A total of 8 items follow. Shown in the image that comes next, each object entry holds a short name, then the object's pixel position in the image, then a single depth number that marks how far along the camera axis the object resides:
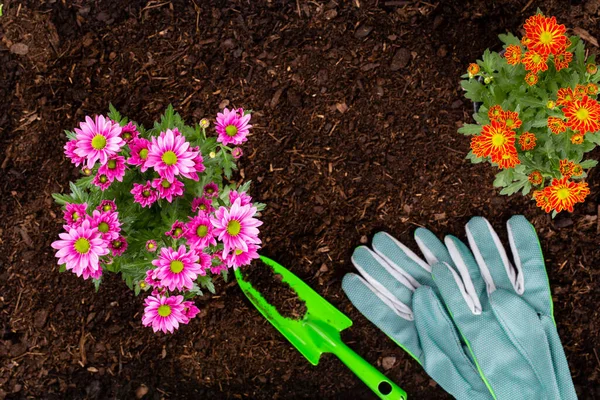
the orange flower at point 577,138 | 0.85
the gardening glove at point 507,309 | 1.03
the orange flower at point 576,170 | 0.86
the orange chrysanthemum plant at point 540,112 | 0.82
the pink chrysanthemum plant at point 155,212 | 0.79
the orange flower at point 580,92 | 0.82
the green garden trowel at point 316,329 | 1.04
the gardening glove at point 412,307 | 1.06
